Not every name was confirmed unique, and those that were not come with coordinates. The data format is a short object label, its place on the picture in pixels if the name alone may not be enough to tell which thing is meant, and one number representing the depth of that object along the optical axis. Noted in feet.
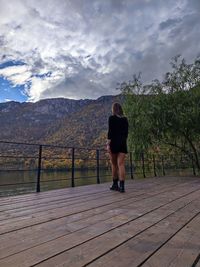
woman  9.45
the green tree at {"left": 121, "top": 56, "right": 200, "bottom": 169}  21.93
